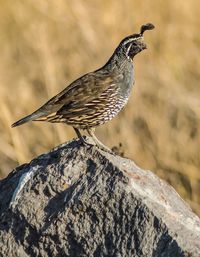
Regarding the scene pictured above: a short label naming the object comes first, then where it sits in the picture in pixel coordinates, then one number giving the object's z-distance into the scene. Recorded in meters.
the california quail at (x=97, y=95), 10.98
